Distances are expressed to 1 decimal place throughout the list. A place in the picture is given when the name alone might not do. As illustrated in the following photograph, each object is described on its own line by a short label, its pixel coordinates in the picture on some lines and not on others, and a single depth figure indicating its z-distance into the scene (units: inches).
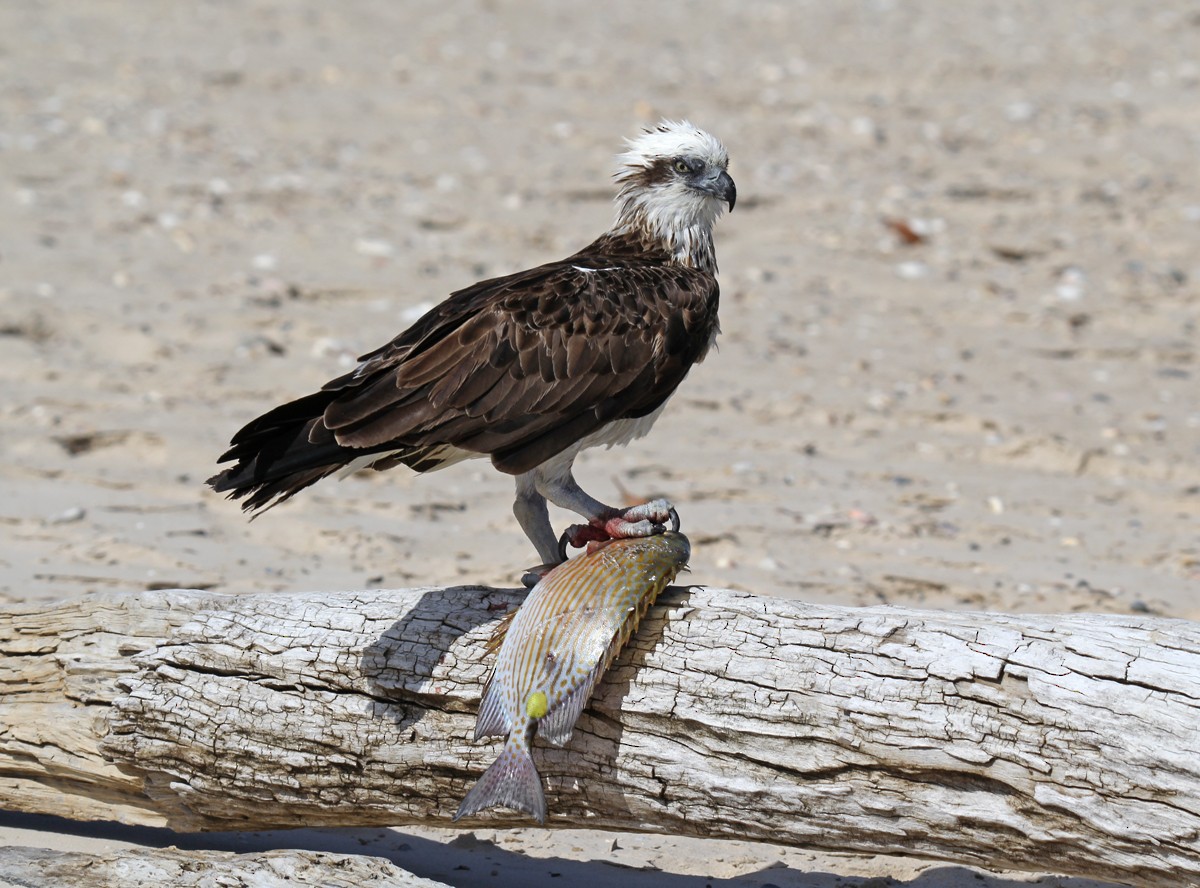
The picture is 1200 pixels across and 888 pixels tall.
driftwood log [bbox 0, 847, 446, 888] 319.3
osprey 355.6
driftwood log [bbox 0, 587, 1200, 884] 300.8
